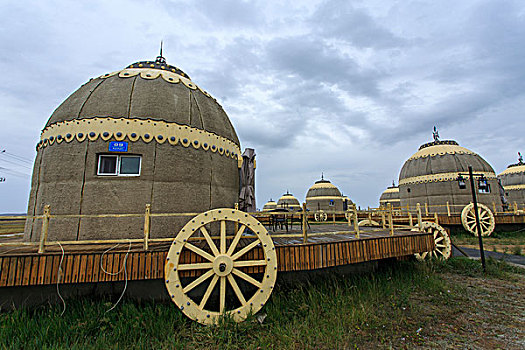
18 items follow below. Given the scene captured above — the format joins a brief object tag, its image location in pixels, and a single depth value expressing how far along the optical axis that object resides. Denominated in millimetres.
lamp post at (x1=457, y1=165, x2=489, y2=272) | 9194
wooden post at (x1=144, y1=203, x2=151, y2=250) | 4820
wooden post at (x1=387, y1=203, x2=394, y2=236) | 7211
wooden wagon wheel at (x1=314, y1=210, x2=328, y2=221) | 23744
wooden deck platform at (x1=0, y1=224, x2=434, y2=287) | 4453
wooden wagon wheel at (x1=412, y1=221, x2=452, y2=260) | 10320
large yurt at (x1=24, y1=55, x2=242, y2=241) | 6246
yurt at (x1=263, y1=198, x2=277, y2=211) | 61597
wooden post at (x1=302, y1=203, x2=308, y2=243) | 5581
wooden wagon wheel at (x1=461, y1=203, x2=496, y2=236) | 16545
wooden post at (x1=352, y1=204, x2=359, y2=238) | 6486
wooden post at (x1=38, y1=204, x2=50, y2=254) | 4543
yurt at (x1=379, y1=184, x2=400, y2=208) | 48969
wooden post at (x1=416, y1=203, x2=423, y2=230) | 8812
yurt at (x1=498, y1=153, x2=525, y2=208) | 33594
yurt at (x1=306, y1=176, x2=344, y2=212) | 40688
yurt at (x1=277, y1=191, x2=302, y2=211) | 50450
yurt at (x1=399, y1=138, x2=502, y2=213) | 21438
